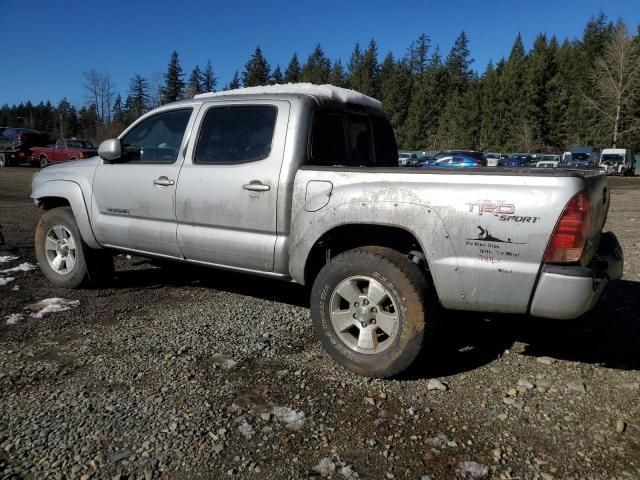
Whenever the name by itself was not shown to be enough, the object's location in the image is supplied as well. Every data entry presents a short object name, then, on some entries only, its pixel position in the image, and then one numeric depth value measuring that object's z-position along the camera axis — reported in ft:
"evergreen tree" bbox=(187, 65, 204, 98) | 307.66
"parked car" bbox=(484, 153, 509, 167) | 157.71
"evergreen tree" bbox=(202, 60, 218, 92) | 321.48
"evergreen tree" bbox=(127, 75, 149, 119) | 337.93
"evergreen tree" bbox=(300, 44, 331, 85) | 317.01
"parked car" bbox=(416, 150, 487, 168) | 117.50
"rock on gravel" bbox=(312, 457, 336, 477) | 8.02
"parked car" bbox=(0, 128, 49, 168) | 93.35
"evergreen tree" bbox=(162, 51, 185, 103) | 306.55
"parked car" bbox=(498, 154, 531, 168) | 145.99
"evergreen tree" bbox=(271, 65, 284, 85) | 322.18
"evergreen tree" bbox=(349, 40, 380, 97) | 304.09
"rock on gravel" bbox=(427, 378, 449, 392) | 10.85
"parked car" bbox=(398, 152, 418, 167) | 143.76
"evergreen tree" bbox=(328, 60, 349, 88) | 314.12
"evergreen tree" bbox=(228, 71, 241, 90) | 315.66
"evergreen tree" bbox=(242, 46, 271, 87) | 316.40
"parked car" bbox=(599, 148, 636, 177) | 147.74
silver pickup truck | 9.63
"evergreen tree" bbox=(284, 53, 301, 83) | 333.21
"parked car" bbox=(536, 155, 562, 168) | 164.91
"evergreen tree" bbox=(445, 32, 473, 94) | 290.97
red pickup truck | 81.35
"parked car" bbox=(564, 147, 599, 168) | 138.25
